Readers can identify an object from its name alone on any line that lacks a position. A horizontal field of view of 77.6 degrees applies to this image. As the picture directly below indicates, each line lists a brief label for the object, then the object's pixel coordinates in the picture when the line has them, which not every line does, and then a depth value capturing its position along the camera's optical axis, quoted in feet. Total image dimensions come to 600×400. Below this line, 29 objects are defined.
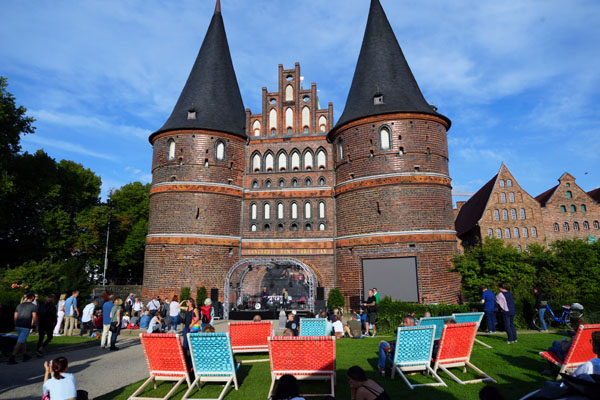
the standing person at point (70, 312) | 44.34
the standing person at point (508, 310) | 31.68
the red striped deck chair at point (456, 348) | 21.93
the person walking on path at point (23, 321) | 29.14
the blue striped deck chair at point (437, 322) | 27.45
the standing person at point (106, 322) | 36.09
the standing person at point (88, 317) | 43.62
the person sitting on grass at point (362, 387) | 13.19
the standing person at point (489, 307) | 35.86
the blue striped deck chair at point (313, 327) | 31.30
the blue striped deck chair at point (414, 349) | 21.49
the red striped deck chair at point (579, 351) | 20.51
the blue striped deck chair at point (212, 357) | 20.65
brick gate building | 65.87
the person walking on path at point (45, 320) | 31.19
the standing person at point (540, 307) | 40.13
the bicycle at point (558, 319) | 39.58
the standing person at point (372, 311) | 42.14
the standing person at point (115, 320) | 35.37
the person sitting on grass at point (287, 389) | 12.30
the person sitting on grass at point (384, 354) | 23.00
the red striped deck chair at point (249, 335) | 28.48
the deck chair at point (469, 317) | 30.48
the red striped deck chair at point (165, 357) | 20.89
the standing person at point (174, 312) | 43.96
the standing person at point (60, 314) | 43.86
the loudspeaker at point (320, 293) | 68.80
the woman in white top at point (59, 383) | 15.25
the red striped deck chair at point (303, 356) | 20.13
